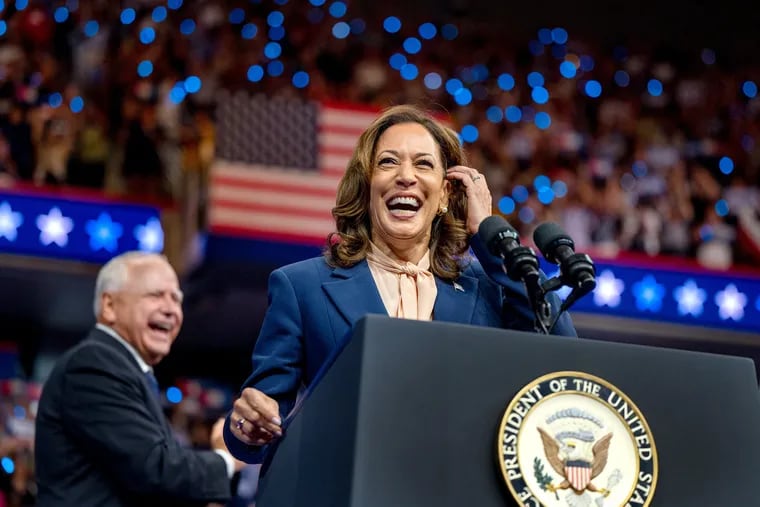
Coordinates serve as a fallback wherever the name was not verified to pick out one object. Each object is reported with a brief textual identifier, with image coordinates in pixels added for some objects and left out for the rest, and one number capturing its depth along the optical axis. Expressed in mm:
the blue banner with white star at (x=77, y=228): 16515
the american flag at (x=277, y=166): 16877
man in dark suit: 7395
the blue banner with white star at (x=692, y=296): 19114
